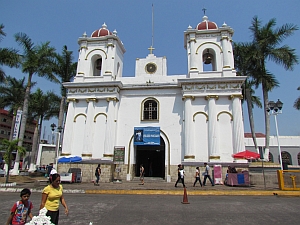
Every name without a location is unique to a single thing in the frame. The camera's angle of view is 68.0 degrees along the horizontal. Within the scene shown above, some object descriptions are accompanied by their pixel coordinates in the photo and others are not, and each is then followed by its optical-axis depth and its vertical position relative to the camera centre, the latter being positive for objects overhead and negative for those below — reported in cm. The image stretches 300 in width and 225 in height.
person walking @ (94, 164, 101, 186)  1605 -82
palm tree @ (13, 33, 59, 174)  2195 +992
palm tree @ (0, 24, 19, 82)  1964 +898
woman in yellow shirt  452 -74
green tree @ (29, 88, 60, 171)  3095 +768
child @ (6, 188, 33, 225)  403 -90
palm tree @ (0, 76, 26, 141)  3023 +858
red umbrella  1497 +69
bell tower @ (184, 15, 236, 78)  1970 +1047
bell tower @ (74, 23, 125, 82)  2123 +1040
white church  1825 +464
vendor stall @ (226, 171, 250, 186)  1526 -92
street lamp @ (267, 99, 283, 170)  1473 +389
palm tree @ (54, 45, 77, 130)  2458 +1025
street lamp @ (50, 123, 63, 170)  1992 +202
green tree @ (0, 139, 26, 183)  1609 +91
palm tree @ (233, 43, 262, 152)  2236 +1005
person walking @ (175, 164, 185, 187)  1408 -62
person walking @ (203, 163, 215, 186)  1527 -57
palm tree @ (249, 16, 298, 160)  2027 +1018
